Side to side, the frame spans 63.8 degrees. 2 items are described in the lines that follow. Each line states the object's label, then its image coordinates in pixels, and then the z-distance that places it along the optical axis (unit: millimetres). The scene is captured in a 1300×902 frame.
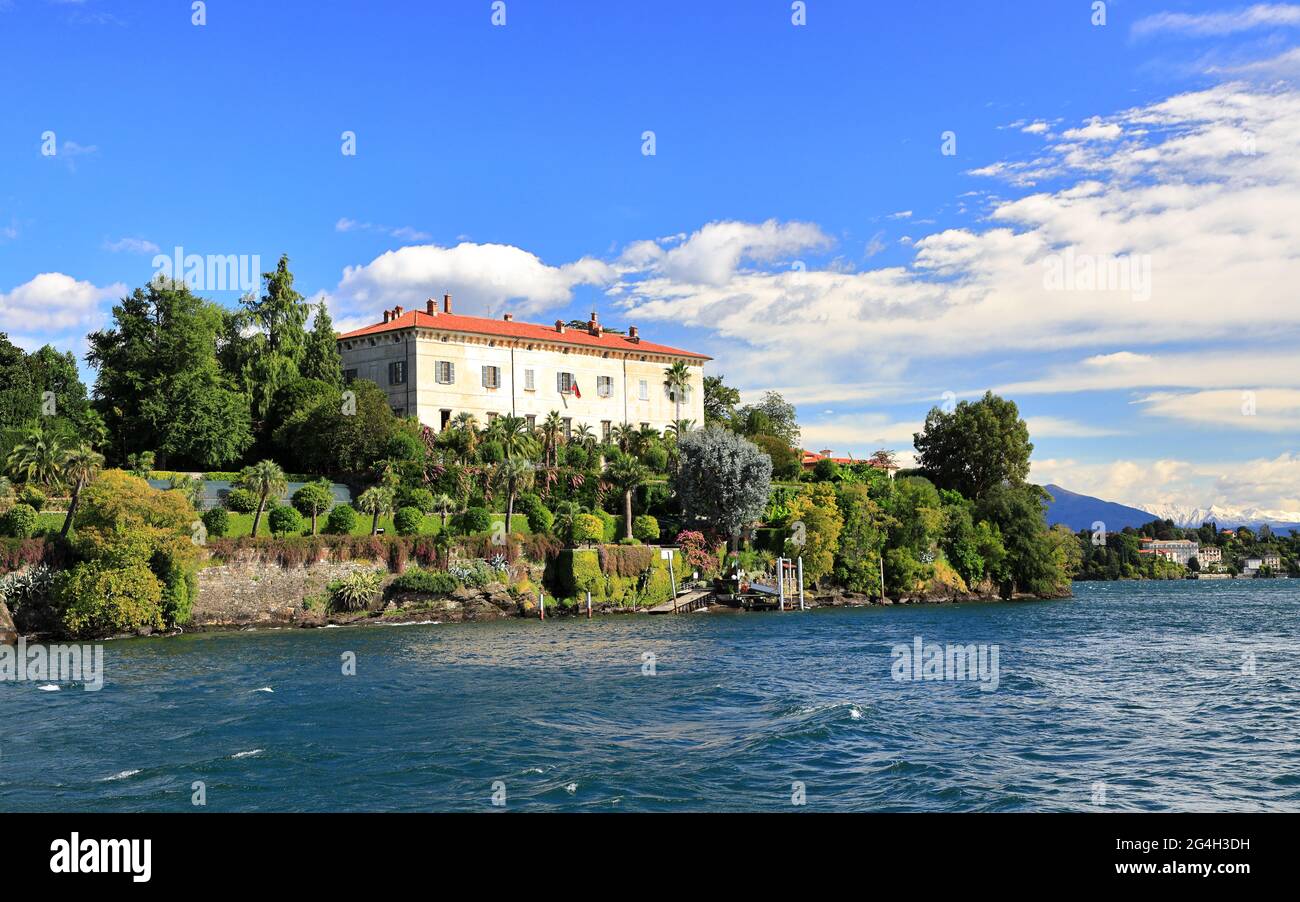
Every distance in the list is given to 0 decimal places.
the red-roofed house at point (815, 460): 90688
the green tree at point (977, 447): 86125
